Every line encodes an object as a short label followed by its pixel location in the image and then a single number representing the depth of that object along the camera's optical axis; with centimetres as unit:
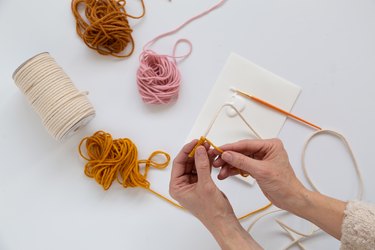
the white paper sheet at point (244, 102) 105
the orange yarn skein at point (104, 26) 99
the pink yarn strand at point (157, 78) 100
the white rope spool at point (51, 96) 92
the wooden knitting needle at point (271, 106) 104
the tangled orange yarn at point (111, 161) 98
